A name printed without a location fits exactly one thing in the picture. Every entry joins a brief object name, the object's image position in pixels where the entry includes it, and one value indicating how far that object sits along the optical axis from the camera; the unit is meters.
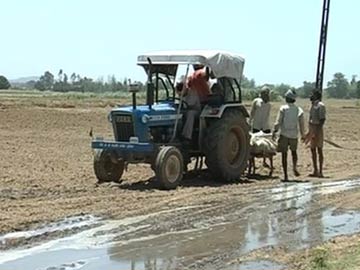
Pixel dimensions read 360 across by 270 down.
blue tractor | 15.32
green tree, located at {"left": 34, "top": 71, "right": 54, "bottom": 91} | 128.12
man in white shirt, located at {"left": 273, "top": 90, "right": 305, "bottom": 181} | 17.62
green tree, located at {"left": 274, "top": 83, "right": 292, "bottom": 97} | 84.12
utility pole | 27.14
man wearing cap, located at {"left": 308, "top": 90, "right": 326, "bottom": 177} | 18.27
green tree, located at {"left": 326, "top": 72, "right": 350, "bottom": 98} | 110.75
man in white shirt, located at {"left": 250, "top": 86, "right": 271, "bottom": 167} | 18.31
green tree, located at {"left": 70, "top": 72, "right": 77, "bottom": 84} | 127.81
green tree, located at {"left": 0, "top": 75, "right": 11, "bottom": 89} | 109.12
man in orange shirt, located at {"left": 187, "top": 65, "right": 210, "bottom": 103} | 16.33
